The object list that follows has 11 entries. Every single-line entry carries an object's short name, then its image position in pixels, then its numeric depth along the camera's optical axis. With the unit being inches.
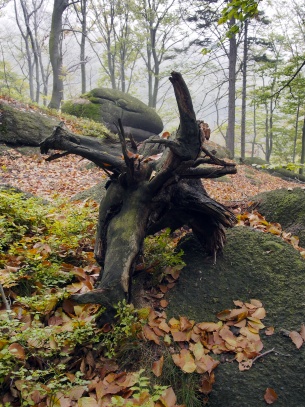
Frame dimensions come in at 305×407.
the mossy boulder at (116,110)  691.4
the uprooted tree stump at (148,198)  95.3
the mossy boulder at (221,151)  639.9
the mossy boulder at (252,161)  791.7
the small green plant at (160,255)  117.2
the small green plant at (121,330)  87.1
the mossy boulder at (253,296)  86.7
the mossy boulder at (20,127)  408.5
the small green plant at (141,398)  69.3
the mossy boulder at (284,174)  771.0
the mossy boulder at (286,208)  172.9
